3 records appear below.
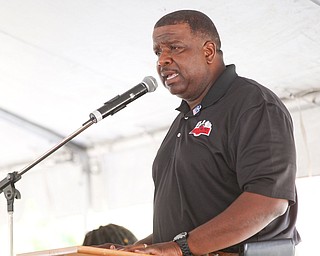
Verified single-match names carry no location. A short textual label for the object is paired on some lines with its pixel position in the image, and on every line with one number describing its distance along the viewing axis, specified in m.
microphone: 5.25
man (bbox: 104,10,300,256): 4.05
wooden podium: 3.44
